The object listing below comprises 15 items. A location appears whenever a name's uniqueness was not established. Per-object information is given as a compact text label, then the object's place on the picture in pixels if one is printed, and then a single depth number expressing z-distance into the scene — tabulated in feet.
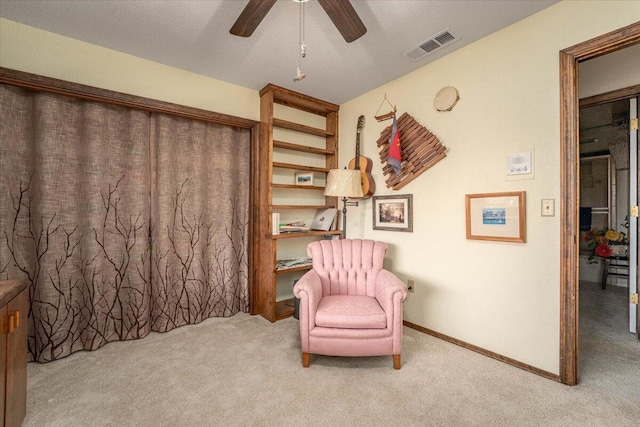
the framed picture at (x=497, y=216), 6.57
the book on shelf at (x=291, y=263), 9.96
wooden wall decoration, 8.25
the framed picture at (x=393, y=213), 9.04
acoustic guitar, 10.03
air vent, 7.06
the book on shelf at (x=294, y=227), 10.19
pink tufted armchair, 6.39
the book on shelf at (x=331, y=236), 11.21
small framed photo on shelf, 10.98
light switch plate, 6.10
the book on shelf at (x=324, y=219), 11.14
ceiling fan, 4.66
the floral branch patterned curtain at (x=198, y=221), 8.57
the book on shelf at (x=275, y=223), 9.60
